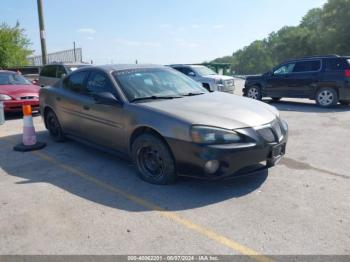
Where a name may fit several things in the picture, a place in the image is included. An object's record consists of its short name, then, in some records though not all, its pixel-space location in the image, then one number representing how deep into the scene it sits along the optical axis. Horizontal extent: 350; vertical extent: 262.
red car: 9.95
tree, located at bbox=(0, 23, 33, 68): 22.77
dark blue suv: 11.12
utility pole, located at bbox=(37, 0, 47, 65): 16.73
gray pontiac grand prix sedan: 3.97
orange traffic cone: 6.34
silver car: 14.20
